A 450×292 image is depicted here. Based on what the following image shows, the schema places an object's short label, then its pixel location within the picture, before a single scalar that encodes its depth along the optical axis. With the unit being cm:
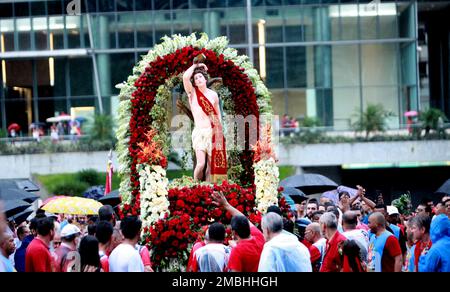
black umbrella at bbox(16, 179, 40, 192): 2352
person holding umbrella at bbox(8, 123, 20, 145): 4719
